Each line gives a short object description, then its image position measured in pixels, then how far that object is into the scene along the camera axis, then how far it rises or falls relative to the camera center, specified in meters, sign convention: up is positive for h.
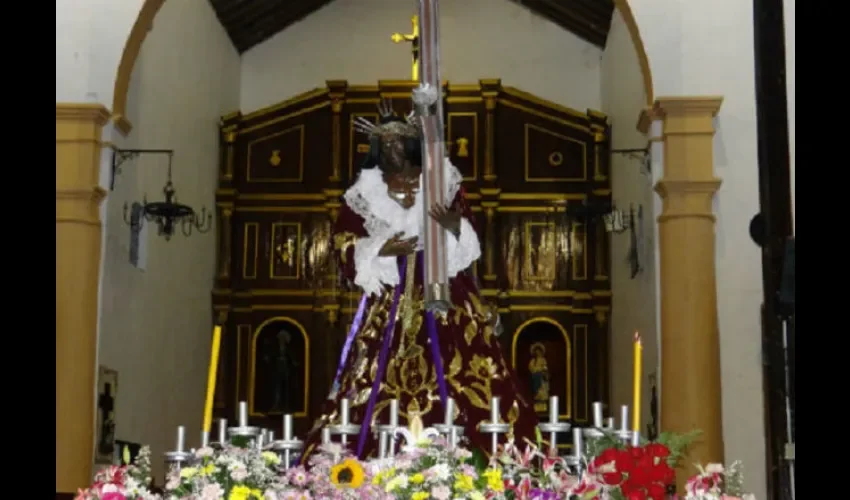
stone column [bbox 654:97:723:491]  7.31 +0.33
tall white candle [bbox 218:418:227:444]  4.11 -0.34
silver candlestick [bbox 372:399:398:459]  3.90 -0.32
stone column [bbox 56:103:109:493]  7.28 +0.30
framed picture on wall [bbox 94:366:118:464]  8.59 -0.60
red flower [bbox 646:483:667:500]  3.38 -0.44
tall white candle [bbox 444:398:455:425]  3.89 -0.26
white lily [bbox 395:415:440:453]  3.61 -0.33
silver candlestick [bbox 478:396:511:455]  3.81 -0.29
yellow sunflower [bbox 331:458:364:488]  3.54 -0.41
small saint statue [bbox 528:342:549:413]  12.43 -0.46
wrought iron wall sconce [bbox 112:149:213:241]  9.92 +0.96
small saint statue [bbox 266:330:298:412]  12.54 -0.42
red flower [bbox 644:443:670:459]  3.45 -0.33
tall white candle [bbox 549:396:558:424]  3.90 -0.25
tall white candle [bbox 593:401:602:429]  3.86 -0.26
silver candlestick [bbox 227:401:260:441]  3.87 -0.31
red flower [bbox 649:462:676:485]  3.39 -0.39
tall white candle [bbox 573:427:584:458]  3.89 -0.36
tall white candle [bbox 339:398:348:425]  4.02 -0.27
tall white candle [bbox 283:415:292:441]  4.02 -0.32
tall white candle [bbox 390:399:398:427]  4.05 -0.27
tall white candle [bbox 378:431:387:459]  4.02 -0.38
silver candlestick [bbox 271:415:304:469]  3.96 -0.37
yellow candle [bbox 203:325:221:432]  3.51 -0.14
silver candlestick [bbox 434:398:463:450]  3.74 -0.30
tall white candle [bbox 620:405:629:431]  3.89 -0.28
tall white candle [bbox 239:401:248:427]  4.02 -0.28
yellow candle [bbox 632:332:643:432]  3.49 -0.16
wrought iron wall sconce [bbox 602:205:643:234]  11.24 +1.03
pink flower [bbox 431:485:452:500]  3.37 -0.44
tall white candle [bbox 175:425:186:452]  3.83 -0.34
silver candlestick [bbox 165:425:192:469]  3.80 -0.38
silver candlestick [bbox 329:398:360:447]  3.96 -0.31
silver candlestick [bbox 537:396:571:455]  3.81 -0.30
